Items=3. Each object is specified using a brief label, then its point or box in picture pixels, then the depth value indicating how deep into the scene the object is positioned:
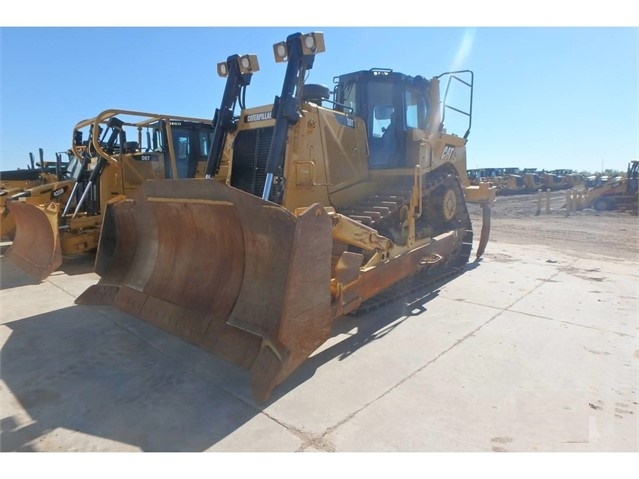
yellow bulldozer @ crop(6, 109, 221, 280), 7.66
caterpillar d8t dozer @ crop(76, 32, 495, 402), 3.25
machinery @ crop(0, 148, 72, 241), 9.22
